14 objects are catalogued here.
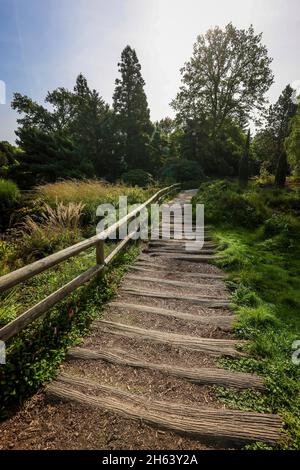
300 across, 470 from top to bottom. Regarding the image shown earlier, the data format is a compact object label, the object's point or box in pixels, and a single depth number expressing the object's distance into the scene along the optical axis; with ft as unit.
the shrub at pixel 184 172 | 74.69
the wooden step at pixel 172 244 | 21.34
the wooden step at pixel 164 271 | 15.88
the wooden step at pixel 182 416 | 6.31
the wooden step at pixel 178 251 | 19.87
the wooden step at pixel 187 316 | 11.03
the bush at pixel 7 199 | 25.64
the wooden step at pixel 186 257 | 18.63
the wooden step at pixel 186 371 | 7.84
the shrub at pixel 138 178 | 68.69
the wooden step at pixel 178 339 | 9.37
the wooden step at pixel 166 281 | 14.82
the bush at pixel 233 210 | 27.89
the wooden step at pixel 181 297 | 12.67
